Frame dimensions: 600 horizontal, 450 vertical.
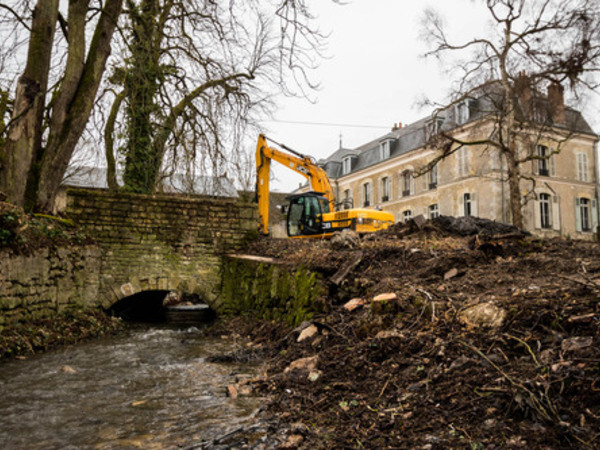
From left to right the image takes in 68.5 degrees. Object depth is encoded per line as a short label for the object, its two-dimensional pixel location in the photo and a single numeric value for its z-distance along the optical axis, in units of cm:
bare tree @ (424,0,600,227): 1448
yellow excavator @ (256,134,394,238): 1297
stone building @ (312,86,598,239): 2547
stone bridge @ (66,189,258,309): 927
